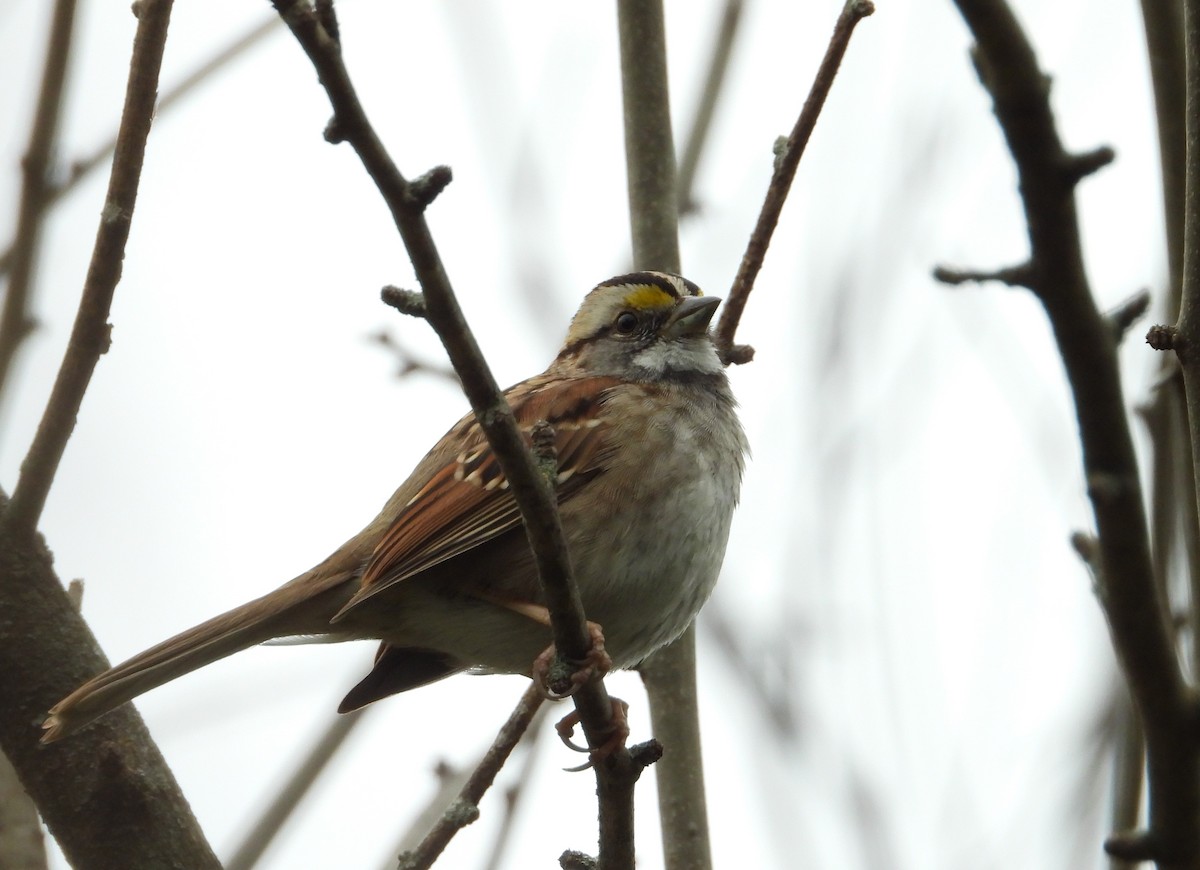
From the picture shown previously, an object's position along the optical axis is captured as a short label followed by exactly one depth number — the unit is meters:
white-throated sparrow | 8.16
